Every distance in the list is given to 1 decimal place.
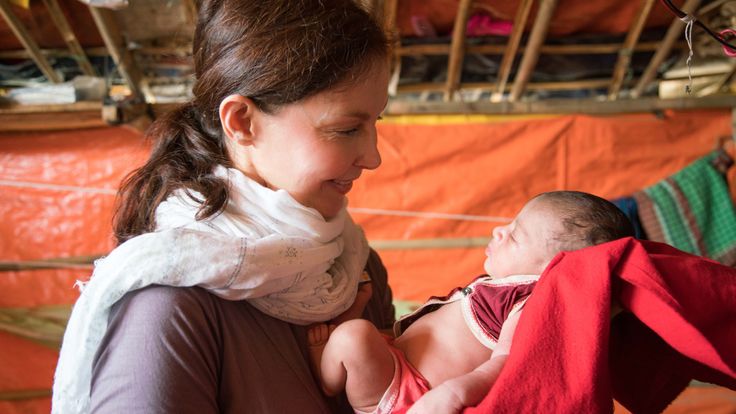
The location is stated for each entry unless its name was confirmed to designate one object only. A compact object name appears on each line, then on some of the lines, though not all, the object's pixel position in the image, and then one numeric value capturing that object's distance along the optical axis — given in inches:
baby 35.2
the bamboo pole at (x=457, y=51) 97.9
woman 30.5
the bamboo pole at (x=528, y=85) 113.2
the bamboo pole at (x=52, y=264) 93.0
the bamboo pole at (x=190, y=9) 94.0
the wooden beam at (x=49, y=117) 94.3
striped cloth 96.0
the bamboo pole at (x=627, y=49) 99.9
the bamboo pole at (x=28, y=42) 88.9
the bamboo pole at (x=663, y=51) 95.5
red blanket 28.2
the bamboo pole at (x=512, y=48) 99.7
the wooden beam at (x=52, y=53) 100.7
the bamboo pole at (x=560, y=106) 104.3
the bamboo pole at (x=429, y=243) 102.0
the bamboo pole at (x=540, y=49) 106.3
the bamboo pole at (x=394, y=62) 95.7
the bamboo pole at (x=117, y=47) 92.4
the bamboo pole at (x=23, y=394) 90.7
